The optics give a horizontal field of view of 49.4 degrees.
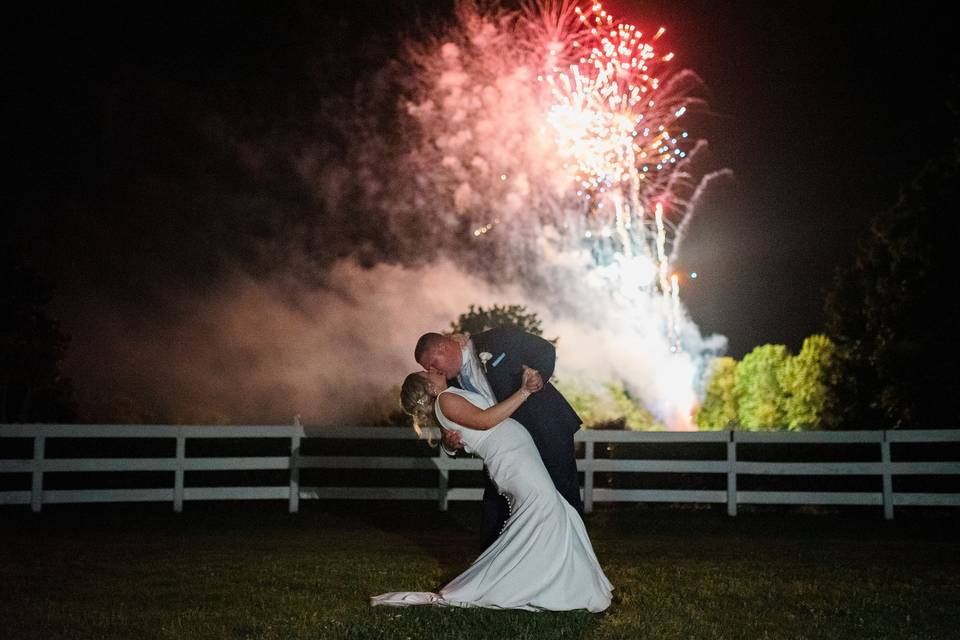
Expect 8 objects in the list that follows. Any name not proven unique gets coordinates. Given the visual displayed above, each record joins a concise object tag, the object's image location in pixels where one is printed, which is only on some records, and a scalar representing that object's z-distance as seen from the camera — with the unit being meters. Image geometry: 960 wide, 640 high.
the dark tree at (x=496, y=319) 24.91
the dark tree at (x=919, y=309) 23.67
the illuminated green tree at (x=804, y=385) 44.66
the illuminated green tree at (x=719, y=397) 62.62
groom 6.27
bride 5.97
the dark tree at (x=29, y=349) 35.94
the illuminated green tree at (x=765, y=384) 58.31
